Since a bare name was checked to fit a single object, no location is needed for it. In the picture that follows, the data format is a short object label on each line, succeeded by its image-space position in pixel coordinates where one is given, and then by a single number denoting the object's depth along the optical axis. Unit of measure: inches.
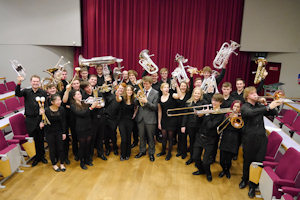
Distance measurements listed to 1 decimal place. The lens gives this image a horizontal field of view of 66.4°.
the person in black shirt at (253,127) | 121.3
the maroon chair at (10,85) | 256.9
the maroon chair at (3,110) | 181.8
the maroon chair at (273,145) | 128.9
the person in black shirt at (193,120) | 146.5
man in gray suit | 156.0
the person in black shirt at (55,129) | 140.6
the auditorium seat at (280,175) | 105.9
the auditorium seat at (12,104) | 193.8
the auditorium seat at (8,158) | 129.1
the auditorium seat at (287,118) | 181.5
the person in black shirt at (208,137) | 133.2
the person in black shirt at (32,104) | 149.5
